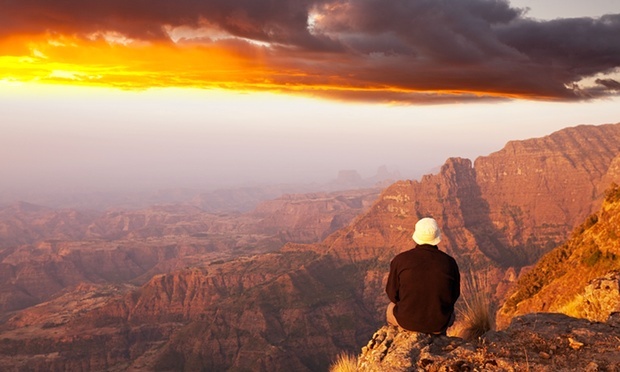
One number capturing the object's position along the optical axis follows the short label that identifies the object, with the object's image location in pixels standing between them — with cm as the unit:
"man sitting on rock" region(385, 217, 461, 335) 899
